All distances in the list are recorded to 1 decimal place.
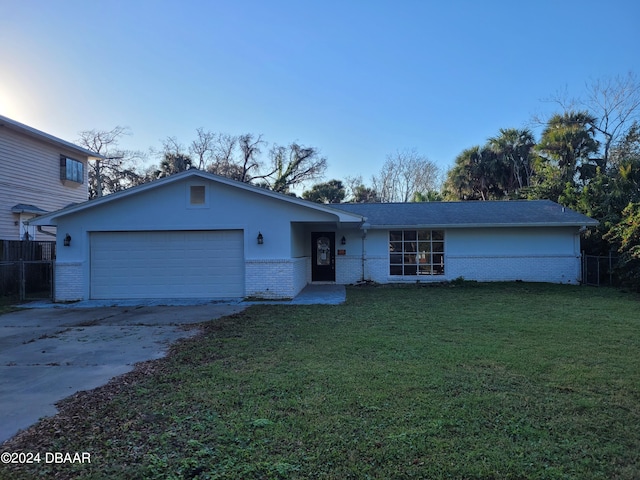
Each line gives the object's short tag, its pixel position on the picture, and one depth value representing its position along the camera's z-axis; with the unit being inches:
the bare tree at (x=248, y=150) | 1609.3
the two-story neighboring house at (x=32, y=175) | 626.2
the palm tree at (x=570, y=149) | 858.8
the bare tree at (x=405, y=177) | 1376.7
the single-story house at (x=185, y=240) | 469.4
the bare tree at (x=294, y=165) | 1625.1
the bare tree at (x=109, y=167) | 1384.1
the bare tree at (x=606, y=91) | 976.6
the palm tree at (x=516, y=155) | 1042.7
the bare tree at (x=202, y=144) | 1614.2
